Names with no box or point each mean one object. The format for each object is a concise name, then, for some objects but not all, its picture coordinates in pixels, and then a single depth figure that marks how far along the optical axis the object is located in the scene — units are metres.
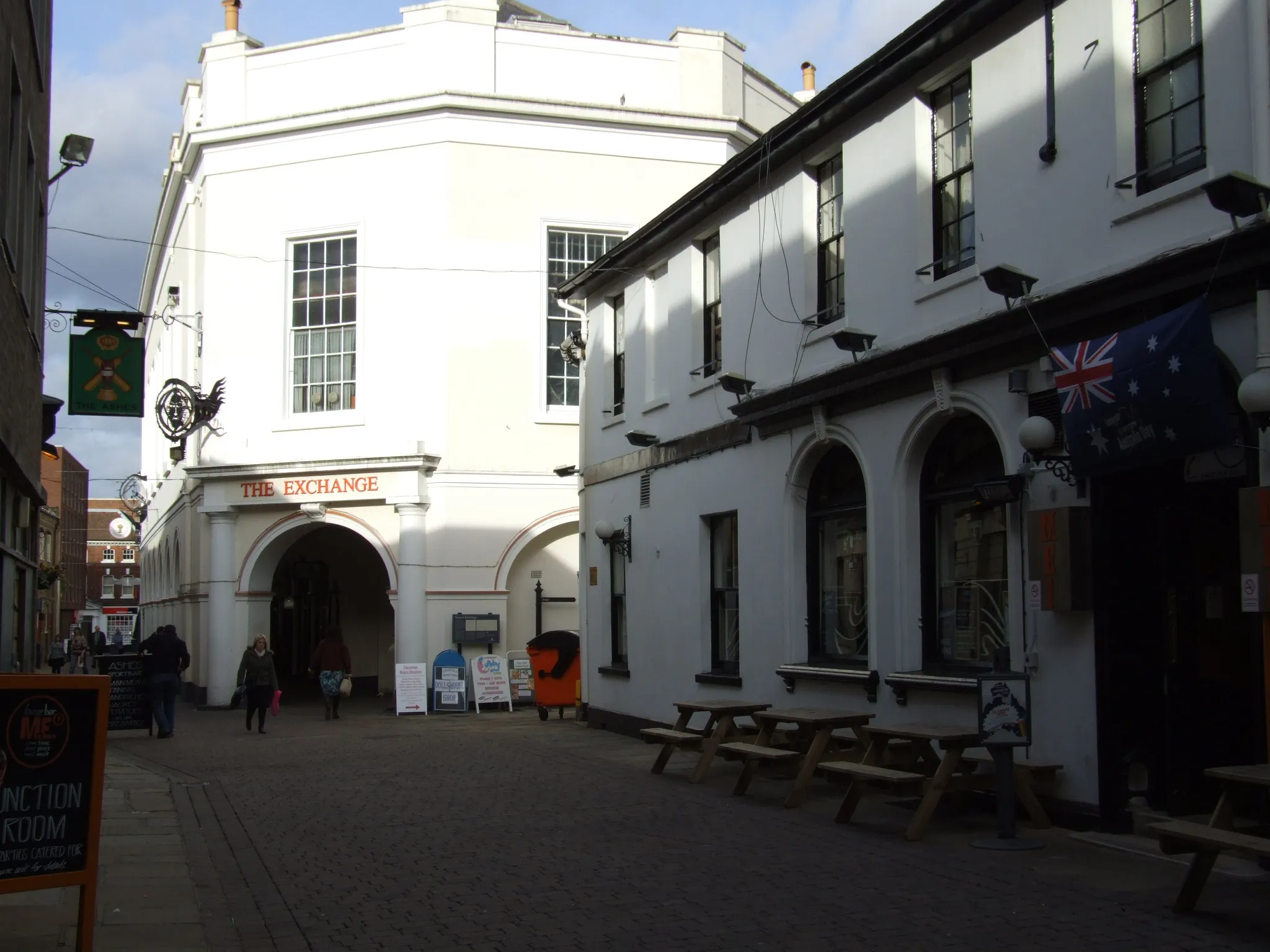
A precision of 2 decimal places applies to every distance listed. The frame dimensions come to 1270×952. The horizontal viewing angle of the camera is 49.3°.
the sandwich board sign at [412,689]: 24.97
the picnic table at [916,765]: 9.73
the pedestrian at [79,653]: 49.69
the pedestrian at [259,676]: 21.56
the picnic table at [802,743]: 11.46
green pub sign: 15.30
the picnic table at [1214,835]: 6.70
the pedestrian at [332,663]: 24.28
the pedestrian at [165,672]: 20.75
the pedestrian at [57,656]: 46.34
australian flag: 8.23
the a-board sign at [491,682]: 25.67
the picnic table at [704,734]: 13.27
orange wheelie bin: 22.47
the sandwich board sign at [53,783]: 6.59
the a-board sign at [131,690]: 20.97
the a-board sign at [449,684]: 25.47
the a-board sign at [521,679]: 26.28
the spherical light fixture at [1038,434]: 9.66
